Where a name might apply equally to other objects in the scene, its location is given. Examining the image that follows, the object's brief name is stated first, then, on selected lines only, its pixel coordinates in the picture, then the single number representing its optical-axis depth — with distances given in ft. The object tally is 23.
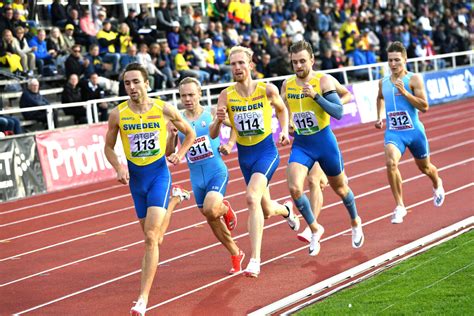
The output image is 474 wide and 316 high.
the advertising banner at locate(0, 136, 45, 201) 59.36
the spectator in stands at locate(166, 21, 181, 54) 85.61
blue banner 108.78
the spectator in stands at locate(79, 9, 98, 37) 78.74
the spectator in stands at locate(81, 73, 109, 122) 70.28
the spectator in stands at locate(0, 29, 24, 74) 69.26
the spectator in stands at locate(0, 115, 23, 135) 61.57
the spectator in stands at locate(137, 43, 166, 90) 76.74
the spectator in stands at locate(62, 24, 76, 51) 76.48
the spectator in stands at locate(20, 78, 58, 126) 65.41
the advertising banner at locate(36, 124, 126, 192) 62.54
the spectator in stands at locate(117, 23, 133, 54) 79.25
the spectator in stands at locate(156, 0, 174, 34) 86.94
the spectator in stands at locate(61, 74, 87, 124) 68.80
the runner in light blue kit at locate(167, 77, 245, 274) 34.06
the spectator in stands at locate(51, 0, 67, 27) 79.00
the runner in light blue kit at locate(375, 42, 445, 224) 41.32
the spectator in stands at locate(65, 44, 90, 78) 71.41
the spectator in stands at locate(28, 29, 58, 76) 72.64
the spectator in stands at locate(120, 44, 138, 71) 75.36
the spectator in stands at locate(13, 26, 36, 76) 70.13
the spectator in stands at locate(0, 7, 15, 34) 70.38
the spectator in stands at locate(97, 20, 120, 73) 76.89
